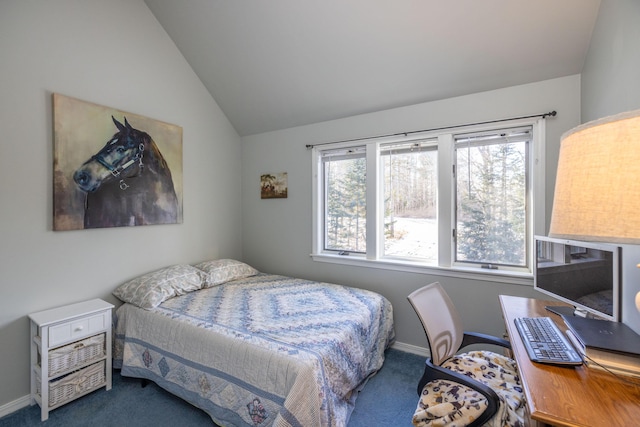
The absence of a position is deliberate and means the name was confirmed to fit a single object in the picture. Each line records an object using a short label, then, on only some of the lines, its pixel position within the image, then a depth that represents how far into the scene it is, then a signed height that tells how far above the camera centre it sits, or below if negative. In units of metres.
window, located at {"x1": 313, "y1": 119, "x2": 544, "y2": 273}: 2.32 +0.15
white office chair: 1.17 -0.83
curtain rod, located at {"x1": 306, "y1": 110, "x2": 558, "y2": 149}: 2.14 +0.79
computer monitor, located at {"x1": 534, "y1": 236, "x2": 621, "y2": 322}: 1.20 -0.30
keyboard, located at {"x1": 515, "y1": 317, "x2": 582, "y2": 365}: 1.04 -0.53
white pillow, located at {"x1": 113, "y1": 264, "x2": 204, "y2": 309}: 2.30 -0.66
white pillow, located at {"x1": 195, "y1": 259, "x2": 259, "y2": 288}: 2.88 -0.64
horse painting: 2.33 +0.26
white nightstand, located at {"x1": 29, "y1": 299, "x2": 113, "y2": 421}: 1.86 -1.01
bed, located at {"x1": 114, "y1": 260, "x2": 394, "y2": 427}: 1.50 -0.85
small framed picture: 3.46 +0.35
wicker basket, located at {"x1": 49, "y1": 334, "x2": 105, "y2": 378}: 1.89 -1.02
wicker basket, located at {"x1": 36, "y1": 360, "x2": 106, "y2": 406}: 1.90 -1.23
